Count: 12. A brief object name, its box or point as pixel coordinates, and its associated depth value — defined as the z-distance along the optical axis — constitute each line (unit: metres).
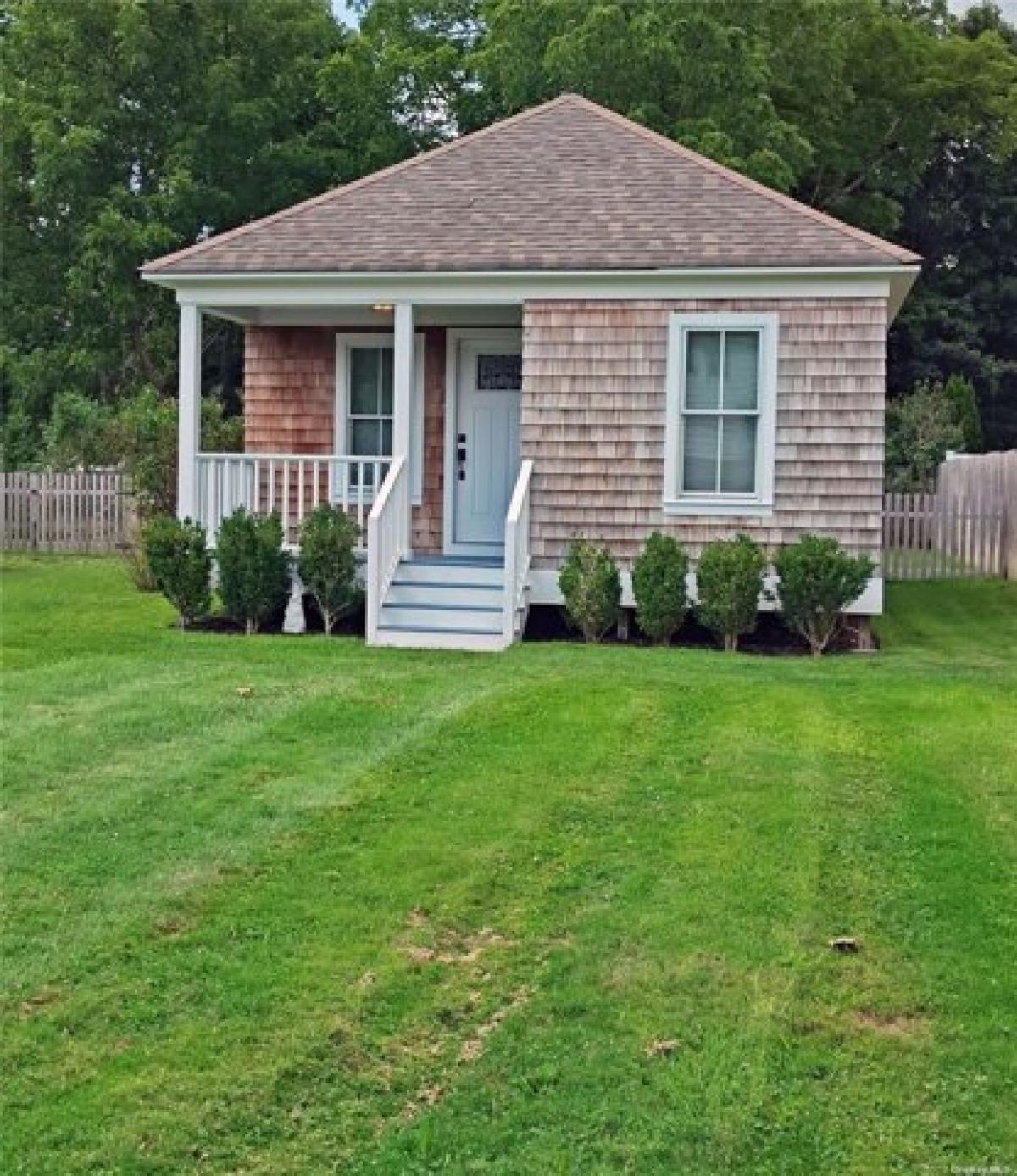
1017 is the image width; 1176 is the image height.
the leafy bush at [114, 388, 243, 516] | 19.55
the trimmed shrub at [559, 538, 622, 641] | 12.45
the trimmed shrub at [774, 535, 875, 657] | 11.96
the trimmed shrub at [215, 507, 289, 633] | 12.72
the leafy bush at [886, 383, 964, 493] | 26.41
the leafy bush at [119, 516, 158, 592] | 16.47
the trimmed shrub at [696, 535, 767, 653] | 12.09
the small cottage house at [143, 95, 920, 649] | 12.48
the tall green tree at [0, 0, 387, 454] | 28.95
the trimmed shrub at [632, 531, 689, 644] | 12.30
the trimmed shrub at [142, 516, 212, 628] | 12.74
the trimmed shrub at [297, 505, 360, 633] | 12.60
